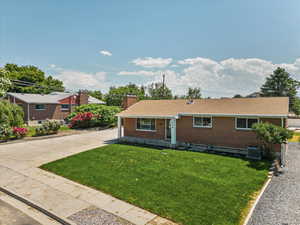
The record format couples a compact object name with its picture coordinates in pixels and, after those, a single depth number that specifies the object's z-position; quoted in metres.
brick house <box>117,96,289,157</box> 13.21
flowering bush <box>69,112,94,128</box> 27.02
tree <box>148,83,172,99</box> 52.47
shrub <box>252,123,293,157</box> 10.95
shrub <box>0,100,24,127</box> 19.38
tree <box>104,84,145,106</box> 44.33
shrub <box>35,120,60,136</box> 21.33
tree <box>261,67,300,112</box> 54.91
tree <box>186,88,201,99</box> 54.12
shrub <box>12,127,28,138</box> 19.15
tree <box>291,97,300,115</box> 47.53
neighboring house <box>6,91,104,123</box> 30.35
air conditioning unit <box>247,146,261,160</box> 12.11
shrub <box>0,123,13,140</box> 17.98
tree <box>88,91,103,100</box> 61.97
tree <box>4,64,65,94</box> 49.12
